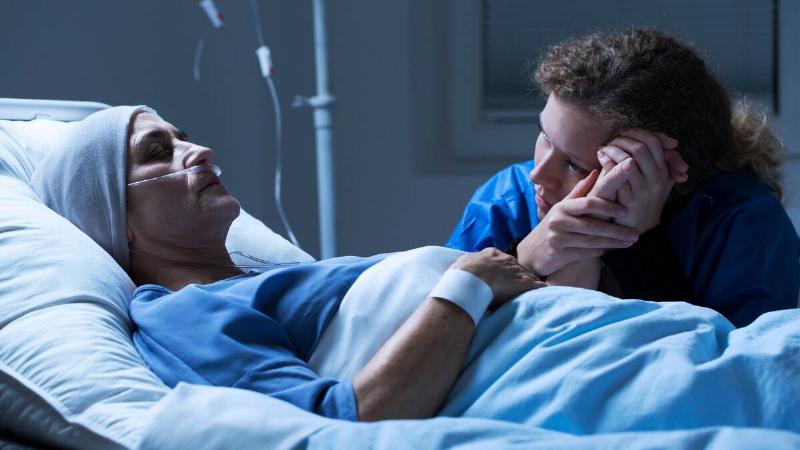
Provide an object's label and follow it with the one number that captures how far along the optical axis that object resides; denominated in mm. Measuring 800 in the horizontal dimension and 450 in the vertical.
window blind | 3146
